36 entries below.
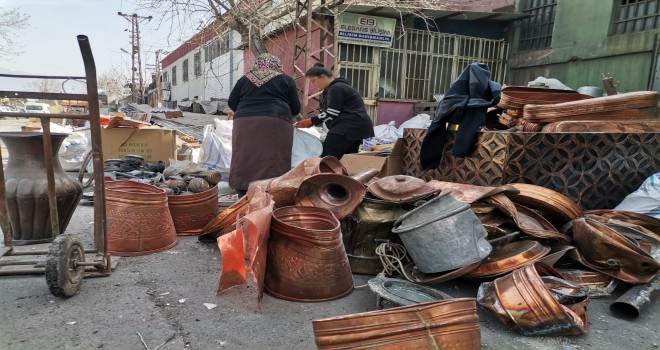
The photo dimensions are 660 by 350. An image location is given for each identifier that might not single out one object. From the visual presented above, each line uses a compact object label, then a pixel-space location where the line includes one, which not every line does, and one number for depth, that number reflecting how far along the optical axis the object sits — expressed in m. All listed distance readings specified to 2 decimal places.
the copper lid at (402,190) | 2.91
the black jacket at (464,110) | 3.83
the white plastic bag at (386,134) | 8.31
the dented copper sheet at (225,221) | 3.18
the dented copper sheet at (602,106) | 3.95
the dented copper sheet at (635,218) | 3.18
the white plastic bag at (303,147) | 4.77
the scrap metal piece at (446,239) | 2.42
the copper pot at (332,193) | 2.87
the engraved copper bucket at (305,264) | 2.35
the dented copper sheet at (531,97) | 4.34
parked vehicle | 14.52
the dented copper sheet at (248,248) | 2.16
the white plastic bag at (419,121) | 8.84
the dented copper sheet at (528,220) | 2.78
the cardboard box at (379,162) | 4.72
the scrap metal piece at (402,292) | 2.14
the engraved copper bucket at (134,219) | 2.91
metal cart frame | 2.13
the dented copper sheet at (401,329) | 1.52
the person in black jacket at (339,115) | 4.59
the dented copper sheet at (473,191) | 2.90
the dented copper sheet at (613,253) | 2.57
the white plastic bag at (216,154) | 5.65
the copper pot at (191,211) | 3.48
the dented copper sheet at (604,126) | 3.79
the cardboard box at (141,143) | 6.05
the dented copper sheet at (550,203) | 3.08
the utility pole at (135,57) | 34.86
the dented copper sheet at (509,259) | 2.48
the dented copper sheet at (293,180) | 3.05
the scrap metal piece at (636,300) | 2.37
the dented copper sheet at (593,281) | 2.59
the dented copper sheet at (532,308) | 2.01
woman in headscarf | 4.10
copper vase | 2.78
